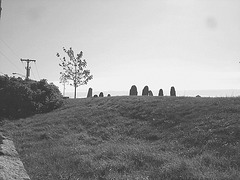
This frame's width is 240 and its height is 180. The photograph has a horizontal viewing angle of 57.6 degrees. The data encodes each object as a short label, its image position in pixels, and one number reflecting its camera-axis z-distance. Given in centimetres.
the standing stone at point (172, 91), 3750
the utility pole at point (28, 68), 4928
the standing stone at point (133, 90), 3784
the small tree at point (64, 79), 5600
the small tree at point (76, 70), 5522
